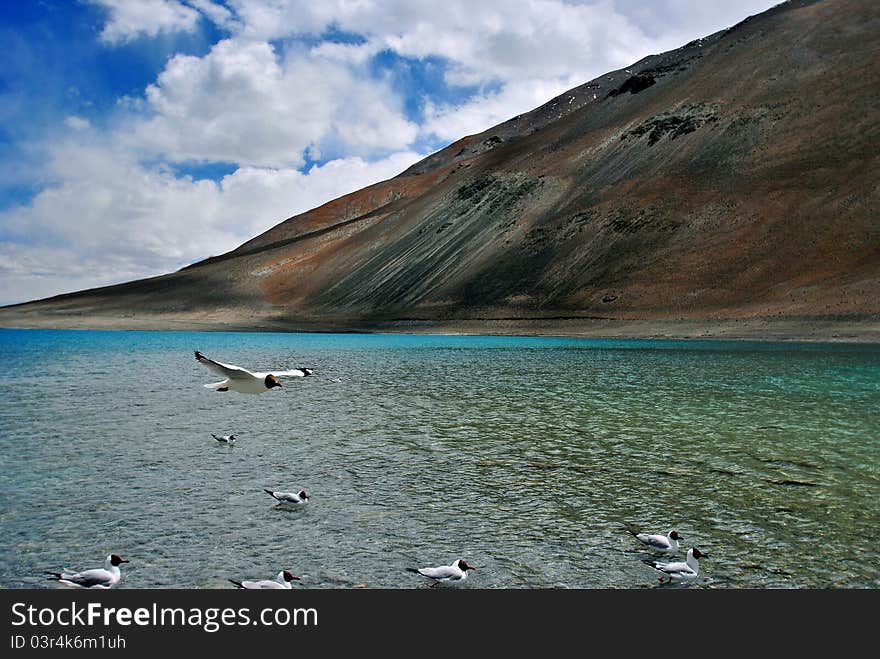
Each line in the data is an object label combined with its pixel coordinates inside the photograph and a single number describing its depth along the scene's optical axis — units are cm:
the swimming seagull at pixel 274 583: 740
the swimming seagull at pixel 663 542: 863
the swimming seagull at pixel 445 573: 776
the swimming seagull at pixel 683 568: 780
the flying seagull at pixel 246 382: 1141
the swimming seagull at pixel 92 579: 743
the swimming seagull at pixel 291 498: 1084
